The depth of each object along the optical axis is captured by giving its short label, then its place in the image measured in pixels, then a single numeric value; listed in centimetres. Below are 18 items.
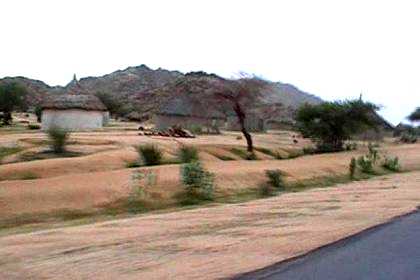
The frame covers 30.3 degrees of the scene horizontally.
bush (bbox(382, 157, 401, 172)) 5436
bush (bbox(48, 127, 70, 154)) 4653
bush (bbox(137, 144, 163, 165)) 4245
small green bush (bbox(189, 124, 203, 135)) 8491
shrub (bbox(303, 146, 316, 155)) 6931
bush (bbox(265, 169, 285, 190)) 3647
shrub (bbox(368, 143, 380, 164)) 5460
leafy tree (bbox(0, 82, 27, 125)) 10106
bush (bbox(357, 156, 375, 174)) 4934
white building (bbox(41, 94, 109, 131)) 8481
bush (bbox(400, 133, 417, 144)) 10270
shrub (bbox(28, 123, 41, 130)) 8669
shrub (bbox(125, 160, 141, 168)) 4070
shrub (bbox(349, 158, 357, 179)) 4576
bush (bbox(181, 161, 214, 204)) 2992
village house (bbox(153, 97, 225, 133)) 9044
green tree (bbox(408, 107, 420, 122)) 12468
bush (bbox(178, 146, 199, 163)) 4428
